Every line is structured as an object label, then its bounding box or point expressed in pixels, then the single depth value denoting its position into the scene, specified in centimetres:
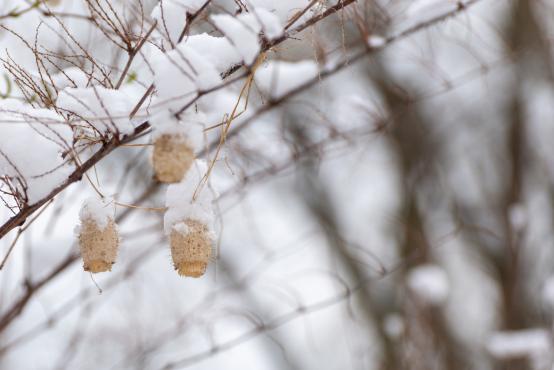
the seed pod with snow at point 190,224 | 173
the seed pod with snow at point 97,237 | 174
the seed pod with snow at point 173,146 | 168
